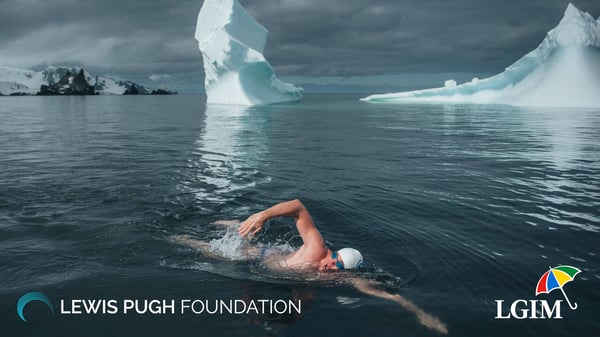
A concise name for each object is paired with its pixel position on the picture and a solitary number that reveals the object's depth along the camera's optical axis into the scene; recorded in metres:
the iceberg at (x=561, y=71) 38.22
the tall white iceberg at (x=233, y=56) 41.06
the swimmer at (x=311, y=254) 4.59
